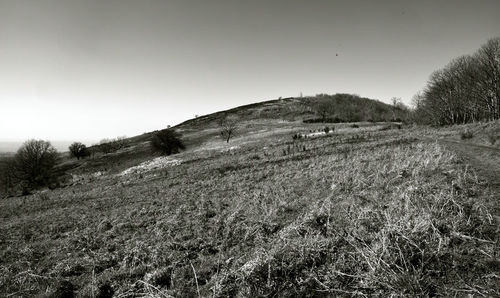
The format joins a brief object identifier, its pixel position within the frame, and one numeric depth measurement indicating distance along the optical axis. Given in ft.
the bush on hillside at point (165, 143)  185.16
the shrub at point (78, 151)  277.23
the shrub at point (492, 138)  62.75
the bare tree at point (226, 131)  213.46
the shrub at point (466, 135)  77.10
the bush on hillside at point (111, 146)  280.10
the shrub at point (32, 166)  156.25
